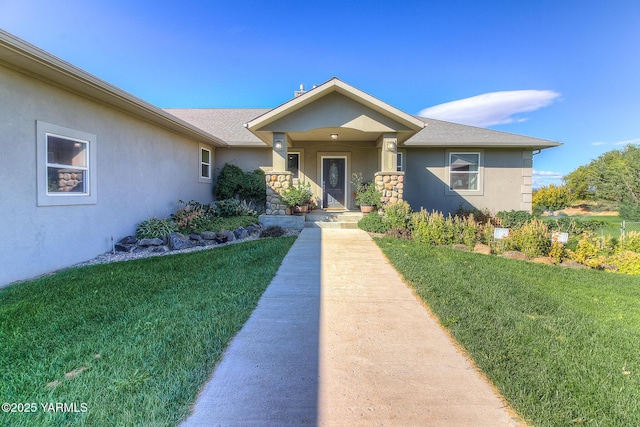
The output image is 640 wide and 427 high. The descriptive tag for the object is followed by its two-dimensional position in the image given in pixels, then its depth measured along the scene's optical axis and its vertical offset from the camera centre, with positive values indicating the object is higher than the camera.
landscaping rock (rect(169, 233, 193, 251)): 7.52 -1.06
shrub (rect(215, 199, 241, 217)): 10.86 -0.30
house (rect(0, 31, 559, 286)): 5.00 +1.35
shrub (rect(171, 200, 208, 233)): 8.54 -0.49
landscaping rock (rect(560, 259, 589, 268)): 6.26 -1.26
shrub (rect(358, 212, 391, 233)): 8.99 -0.67
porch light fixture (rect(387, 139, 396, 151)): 9.82 +1.80
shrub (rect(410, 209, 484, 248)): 7.74 -0.77
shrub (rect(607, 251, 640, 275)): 6.00 -1.16
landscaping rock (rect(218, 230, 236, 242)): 8.41 -0.97
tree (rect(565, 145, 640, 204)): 21.03 +2.04
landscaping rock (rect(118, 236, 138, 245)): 7.24 -1.00
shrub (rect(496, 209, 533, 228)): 11.38 -0.57
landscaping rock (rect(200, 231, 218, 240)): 8.21 -0.96
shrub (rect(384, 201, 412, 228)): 8.87 -0.40
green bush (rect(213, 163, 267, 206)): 12.15 +0.58
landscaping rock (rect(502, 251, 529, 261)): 6.72 -1.17
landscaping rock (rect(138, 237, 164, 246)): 7.26 -1.03
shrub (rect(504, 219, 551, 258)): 6.81 -0.85
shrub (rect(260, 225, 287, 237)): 8.86 -0.93
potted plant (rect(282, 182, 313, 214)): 9.64 +0.07
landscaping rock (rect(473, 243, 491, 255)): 7.17 -1.10
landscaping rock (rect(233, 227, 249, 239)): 8.77 -0.96
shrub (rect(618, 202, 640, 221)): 16.09 -0.38
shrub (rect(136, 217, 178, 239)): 7.71 -0.78
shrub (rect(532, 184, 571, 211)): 21.64 +0.29
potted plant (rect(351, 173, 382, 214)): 9.93 +0.07
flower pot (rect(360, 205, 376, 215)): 10.11 -0.26
